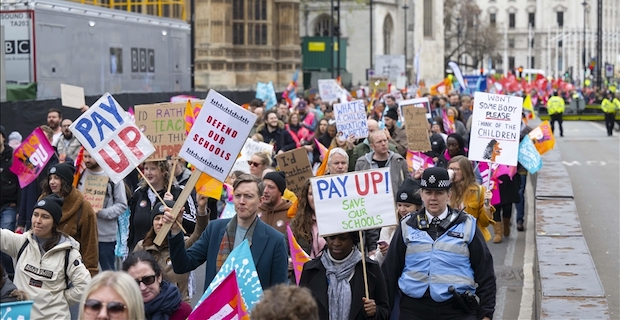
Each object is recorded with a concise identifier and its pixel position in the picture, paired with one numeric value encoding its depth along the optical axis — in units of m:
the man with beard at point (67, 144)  13.92
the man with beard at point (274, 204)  7.82
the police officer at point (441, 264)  6.39
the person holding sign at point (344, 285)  5.95
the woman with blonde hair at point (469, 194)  9.39
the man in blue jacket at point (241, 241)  6.32
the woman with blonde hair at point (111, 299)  4.21
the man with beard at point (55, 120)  14.66
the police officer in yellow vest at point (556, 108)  38.95
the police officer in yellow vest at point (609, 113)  38.88
